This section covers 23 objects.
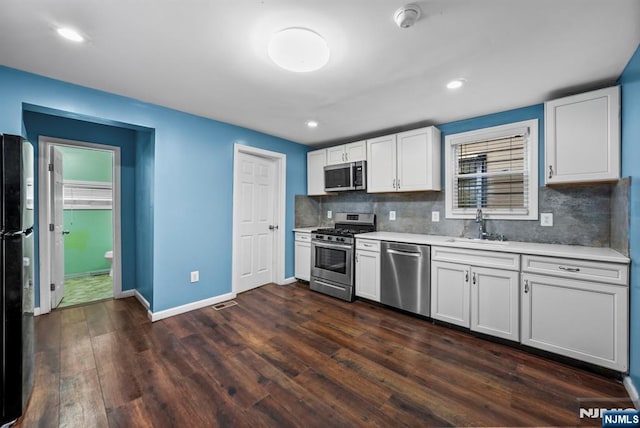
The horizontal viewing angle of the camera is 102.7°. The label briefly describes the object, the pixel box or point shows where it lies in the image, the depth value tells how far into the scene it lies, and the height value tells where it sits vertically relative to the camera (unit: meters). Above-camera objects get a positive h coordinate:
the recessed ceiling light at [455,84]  2.23 +1.14
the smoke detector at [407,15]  1.41 +1.11
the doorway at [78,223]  3.01 -0.17
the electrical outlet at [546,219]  2.61 -0.07
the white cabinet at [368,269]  3.29 -0.75
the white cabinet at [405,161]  3.17 +0.67
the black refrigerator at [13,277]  1.46 -0.38
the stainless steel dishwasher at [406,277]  2.86 -0.76
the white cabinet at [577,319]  1.89 -0.85
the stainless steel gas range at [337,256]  3.53 -0.65
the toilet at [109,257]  4.52 -0.79
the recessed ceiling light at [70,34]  1.63 +1.16
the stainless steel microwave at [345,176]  3.77 +0.55
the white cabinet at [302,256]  4.16 -0.73
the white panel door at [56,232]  3.08 -0.24
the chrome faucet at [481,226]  2.96 -0.16
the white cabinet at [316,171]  4.32 +0.70
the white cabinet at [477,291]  2.33 -0.78
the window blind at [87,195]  4.53 +0.31
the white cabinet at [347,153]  3.80 +0.92
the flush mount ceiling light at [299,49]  1.56 +1.02
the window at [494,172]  2.73 +0.46
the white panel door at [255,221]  3.77 -0.13
